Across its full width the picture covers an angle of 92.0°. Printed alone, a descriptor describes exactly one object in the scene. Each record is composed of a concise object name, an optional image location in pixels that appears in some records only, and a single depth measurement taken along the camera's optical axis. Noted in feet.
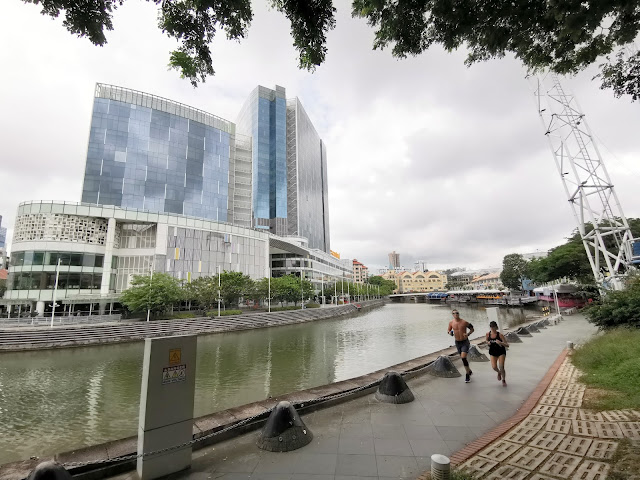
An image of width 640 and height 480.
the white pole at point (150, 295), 109.60
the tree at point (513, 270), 269.44
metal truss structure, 104.42
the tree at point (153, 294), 110.11
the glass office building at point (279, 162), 319.27
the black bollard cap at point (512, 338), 47.43
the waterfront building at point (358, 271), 586.37
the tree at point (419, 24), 13.98
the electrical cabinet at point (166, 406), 12.67
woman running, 25.13
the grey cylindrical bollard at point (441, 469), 10.90
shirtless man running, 27.46
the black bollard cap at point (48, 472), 9.62
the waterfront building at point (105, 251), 127.85
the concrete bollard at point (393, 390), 20.98
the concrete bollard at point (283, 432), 14.65
